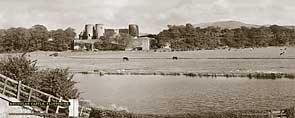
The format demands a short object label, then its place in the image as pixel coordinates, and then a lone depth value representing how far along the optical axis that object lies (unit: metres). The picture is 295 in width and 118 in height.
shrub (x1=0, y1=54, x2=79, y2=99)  27.81
